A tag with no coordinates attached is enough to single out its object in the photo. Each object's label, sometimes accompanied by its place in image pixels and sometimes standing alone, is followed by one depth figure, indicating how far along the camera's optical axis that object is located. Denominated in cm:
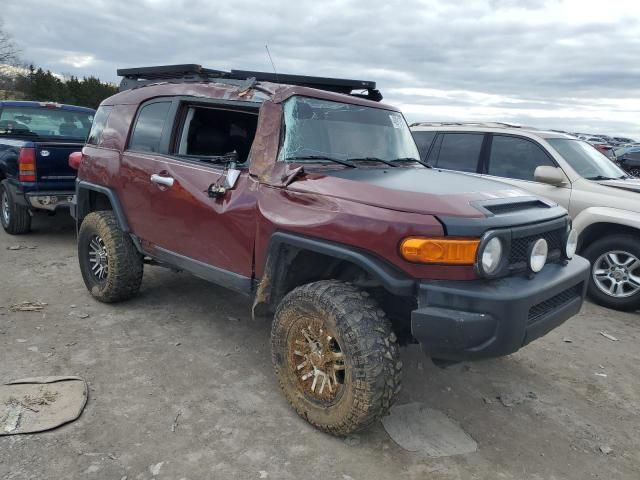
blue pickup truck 669
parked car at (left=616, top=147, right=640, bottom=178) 1435
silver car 536
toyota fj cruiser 259
